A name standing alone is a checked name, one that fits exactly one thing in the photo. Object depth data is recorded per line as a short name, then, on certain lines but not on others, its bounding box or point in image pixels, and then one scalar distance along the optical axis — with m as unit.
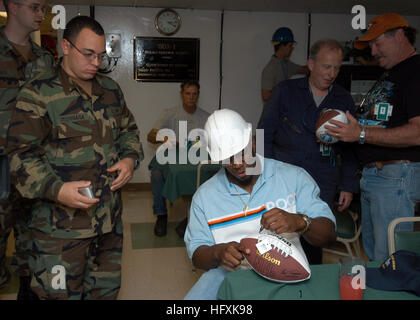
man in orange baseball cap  2.23
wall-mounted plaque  6.25
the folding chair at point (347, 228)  3.46
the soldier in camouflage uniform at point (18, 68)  2.44
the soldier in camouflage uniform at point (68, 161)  1.85
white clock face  6.19
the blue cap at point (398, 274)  1.34
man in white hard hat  1.64
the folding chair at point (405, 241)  1.81
